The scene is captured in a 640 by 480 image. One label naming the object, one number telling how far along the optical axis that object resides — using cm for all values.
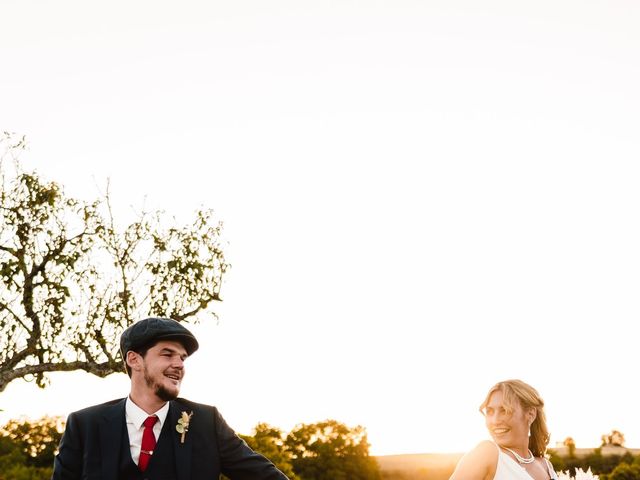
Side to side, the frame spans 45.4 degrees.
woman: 535
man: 443
